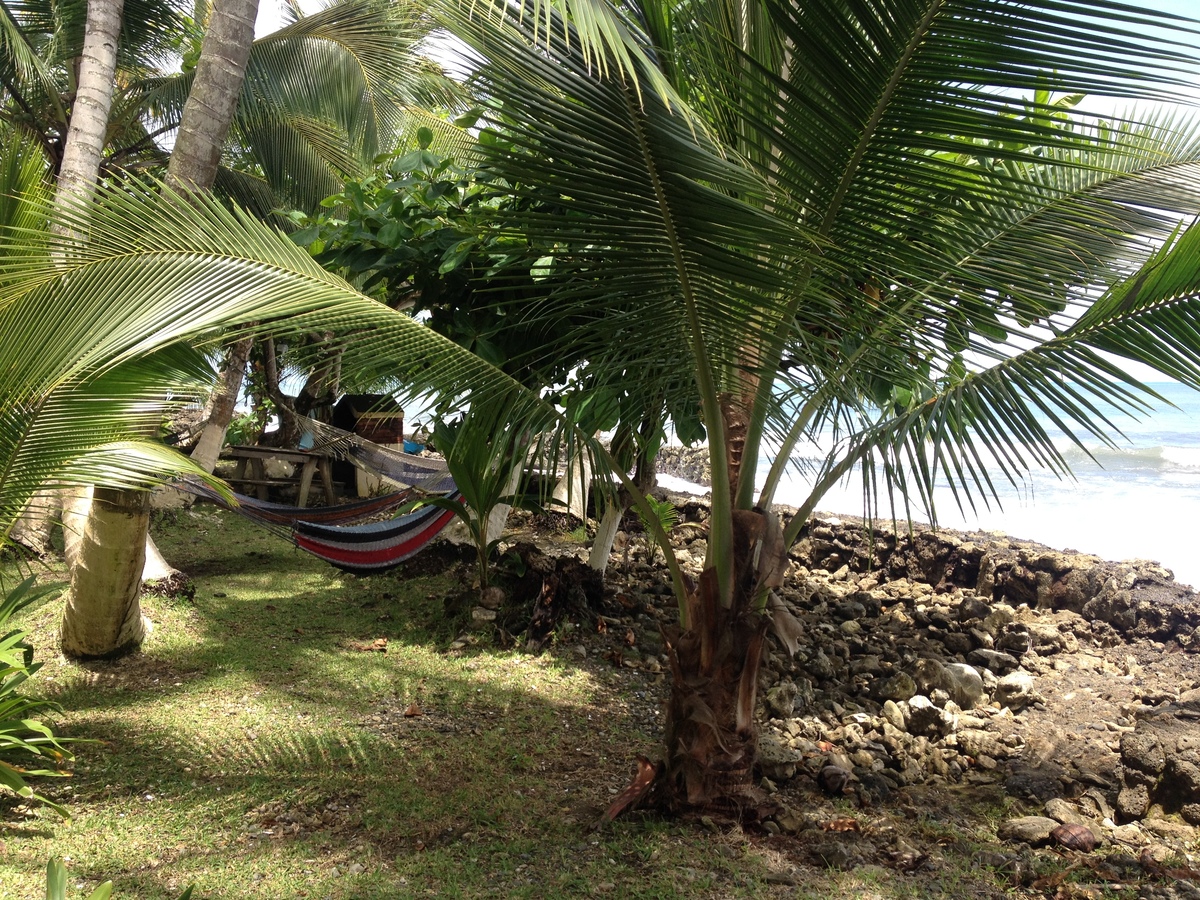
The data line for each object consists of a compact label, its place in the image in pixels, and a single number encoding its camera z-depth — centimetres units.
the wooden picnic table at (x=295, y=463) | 741
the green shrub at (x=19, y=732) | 236
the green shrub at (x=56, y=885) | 125
